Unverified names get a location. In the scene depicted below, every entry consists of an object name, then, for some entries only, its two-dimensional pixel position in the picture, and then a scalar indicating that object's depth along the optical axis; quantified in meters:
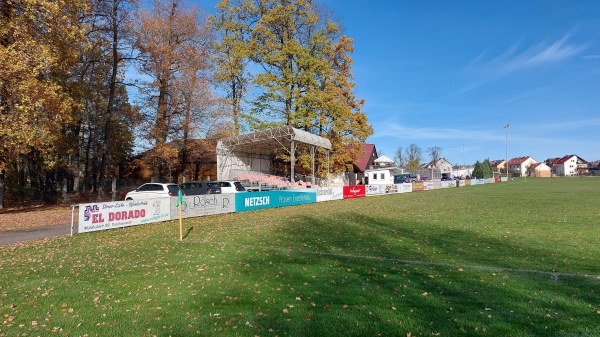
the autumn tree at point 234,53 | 36.59
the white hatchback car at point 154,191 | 21.02
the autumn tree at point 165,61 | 29.75
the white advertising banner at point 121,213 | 14.38
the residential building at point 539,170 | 138.62
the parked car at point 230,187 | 25.11
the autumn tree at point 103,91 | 25.69
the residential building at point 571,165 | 145.88
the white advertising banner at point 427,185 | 51.87
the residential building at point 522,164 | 155.62
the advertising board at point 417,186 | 50.00
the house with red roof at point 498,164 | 162.00
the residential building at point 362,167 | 55.64
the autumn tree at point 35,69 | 16.64
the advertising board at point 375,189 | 40.23
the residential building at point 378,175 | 60.75
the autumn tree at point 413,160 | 112.12
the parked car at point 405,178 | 61.37
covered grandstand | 32.96
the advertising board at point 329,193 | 31.32
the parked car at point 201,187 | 23.27
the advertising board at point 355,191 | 35.69
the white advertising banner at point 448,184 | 57.99
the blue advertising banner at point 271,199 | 22.11
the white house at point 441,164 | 133.61
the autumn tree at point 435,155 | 130.12
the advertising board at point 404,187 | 45.13
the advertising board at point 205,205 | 18.50
